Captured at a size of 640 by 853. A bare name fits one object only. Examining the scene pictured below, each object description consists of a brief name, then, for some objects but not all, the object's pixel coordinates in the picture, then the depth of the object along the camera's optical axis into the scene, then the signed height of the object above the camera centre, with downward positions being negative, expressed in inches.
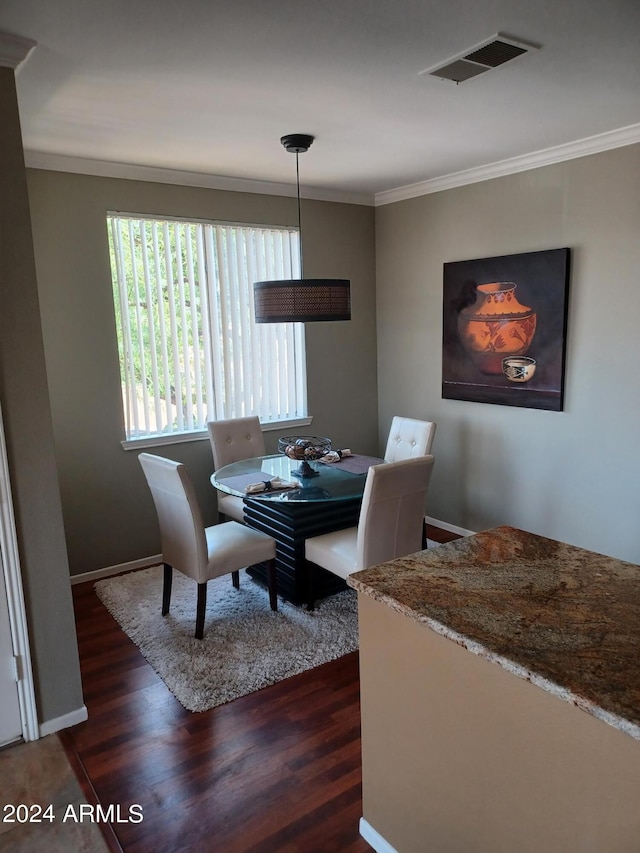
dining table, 128.2 -40.9
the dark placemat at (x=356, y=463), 146.0 -34.8
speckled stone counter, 47.4 -33.8
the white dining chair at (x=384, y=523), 114.3 -39.3
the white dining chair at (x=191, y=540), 118.1 -45.1
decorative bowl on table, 143.1 -29.9
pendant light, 117.3 +4.7
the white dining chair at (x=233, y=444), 161.2 -32.1
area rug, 109.3 -62.8
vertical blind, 154.3 +0.1
